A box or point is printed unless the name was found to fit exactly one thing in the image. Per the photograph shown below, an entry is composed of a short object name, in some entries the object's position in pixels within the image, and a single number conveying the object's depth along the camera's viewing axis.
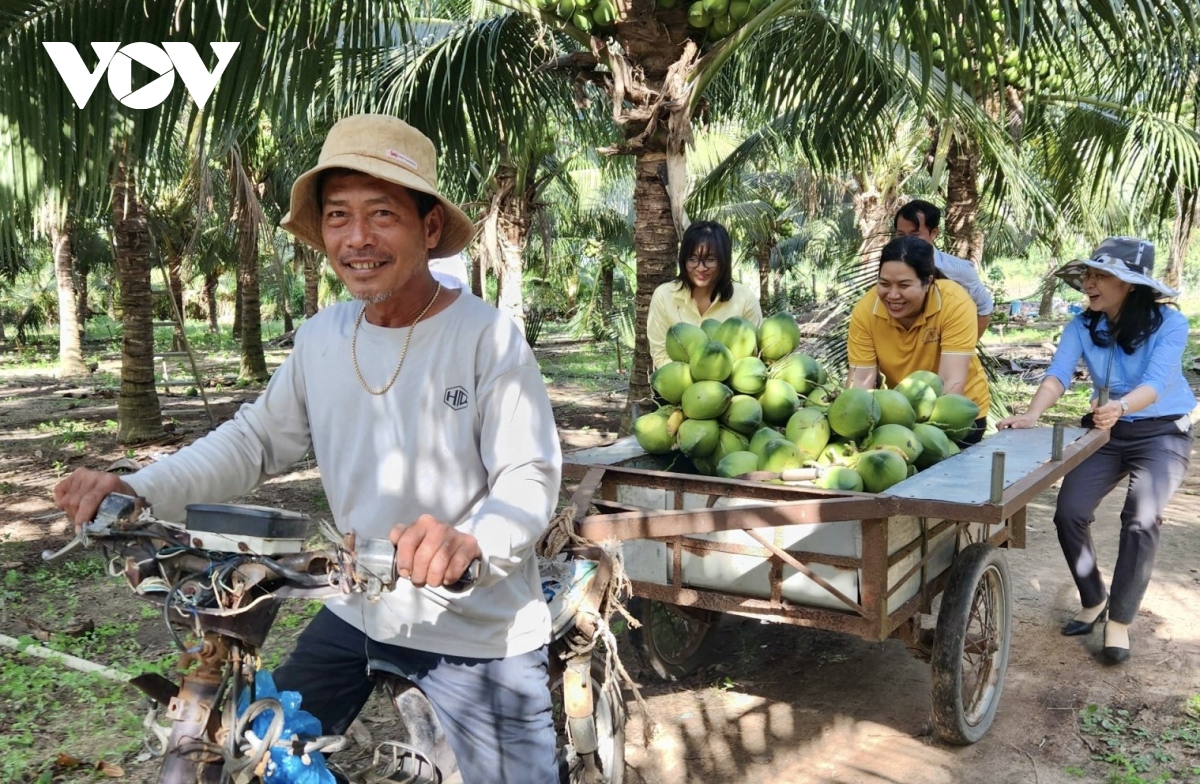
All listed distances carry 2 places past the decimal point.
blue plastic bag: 1.68
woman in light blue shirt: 4.32
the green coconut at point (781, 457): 3.44
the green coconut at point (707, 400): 3.62
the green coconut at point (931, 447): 3.66
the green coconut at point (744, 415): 3.62
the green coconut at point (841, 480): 3.21
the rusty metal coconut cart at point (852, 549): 2.93
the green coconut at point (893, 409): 3.63
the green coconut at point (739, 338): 3.86
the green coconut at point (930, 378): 4.00
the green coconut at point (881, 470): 3.26
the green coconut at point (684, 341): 3.79
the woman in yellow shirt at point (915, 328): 4.27
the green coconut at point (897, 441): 3.43
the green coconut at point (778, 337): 3.91
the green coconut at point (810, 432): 3.50
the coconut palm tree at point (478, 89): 7.02
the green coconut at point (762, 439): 3.51
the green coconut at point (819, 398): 3.72
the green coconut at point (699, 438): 3.62
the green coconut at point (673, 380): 3.75
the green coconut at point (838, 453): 3.47
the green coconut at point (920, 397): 3.90
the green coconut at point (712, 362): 3.67
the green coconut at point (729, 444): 3.64
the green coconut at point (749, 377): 3.69
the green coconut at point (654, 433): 3.74
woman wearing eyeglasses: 4.90
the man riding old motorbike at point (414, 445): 1.88
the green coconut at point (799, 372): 3.81
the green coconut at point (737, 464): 3.44
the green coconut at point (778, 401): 3.67
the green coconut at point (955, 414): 3.87
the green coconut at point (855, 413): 3.46
